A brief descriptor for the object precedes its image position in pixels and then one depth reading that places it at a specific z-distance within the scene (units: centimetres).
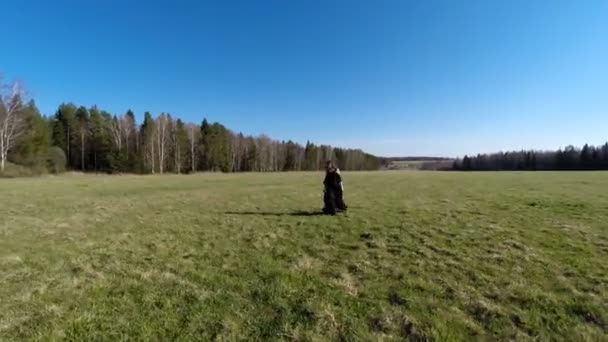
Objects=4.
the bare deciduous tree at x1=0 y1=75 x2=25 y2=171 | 3716
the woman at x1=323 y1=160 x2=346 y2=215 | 1252
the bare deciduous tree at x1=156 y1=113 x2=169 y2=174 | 6212
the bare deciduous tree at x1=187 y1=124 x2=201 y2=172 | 7032
